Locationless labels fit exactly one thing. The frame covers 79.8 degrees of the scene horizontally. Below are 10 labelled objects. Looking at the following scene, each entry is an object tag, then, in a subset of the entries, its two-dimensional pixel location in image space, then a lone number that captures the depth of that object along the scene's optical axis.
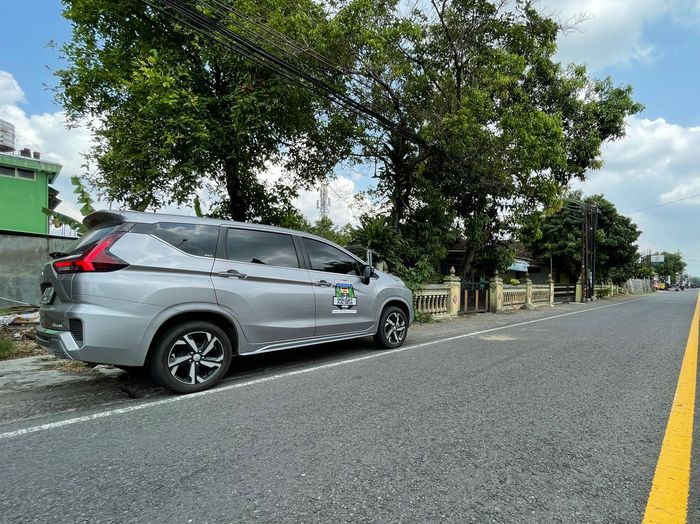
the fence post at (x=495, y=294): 16.41
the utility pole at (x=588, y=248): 26.78
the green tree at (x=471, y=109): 10.96
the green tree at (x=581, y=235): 29.95
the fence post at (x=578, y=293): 26.68
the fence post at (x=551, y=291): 21.88
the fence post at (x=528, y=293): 19.18
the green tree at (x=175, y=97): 9.20
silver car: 3.87
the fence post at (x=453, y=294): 13.38
